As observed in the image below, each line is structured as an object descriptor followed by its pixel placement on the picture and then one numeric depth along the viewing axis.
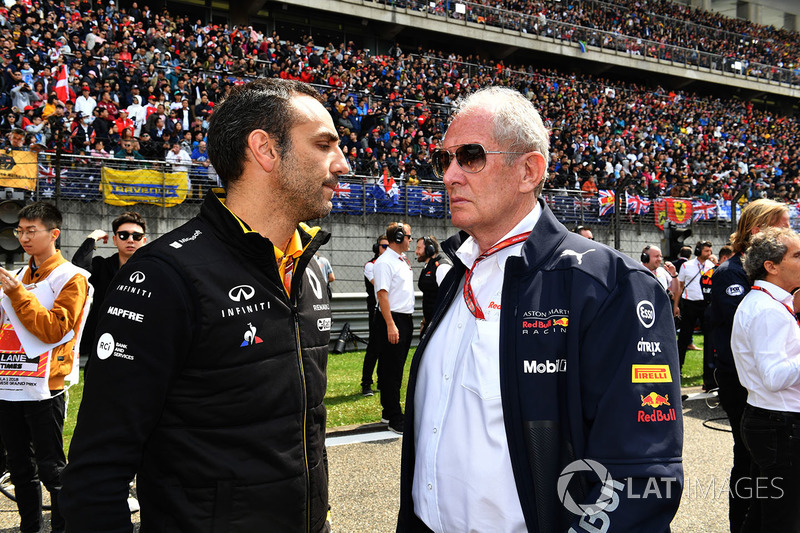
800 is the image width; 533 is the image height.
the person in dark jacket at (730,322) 3.57
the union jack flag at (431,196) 15.88
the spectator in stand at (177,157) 13.54
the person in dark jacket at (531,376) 1.56
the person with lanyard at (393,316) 6.68
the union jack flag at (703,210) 19.52
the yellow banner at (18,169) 10.21
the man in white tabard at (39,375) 3.91
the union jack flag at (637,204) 18.59
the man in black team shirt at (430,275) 7.56
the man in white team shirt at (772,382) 2.99
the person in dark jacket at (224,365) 1.67
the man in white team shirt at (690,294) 11.09
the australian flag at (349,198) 14.60
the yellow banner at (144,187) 12.23
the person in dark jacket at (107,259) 4.77
